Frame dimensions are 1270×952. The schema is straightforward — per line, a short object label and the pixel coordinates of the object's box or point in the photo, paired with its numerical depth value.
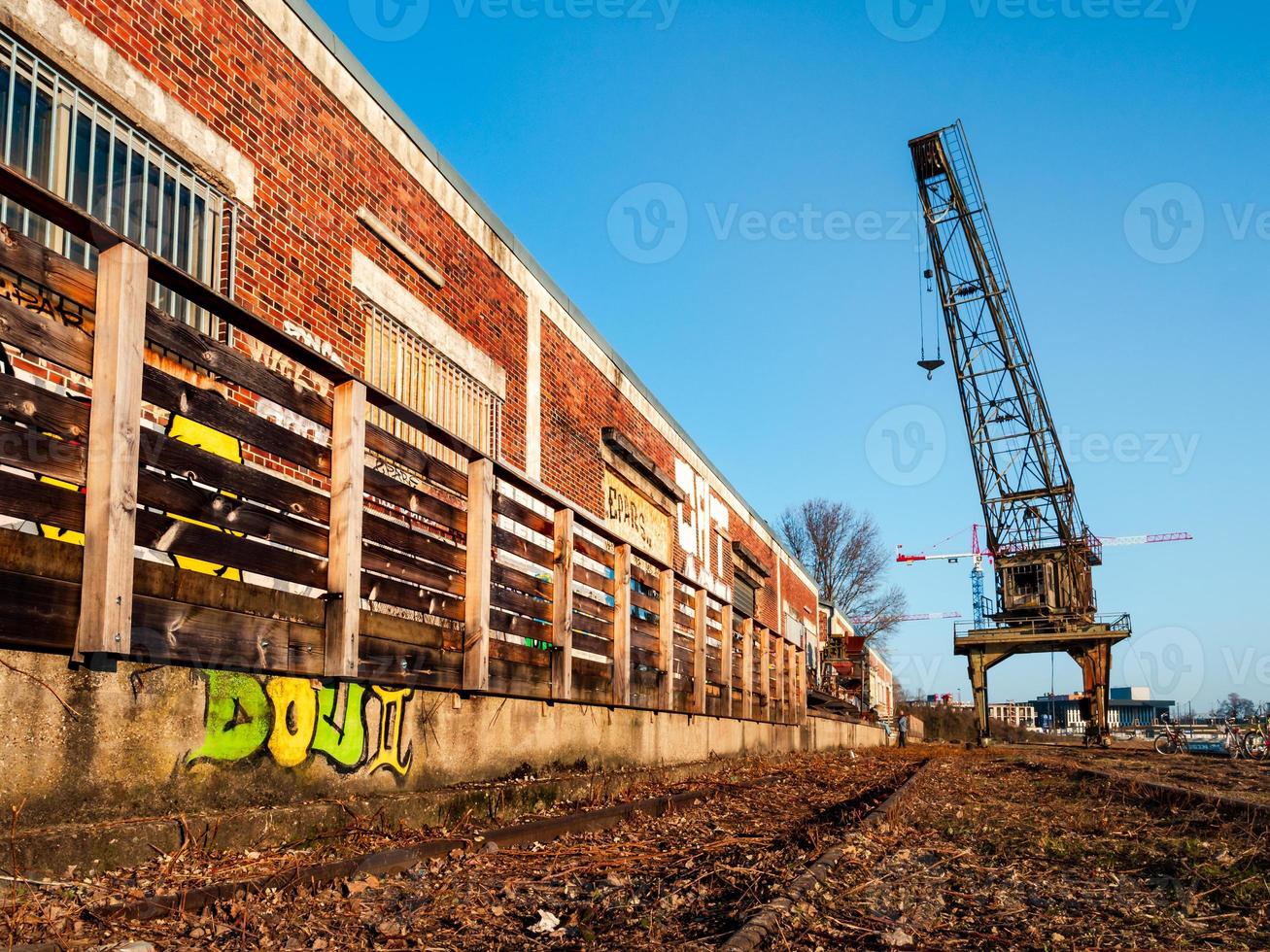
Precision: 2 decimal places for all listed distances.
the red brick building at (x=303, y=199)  6.06
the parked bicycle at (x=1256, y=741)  24.44
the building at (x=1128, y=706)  164.00
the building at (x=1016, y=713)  112.85
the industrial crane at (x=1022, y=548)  34.56
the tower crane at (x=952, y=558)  120.17
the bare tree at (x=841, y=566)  61.47
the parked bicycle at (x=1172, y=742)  29.86
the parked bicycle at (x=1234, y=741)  24.17
